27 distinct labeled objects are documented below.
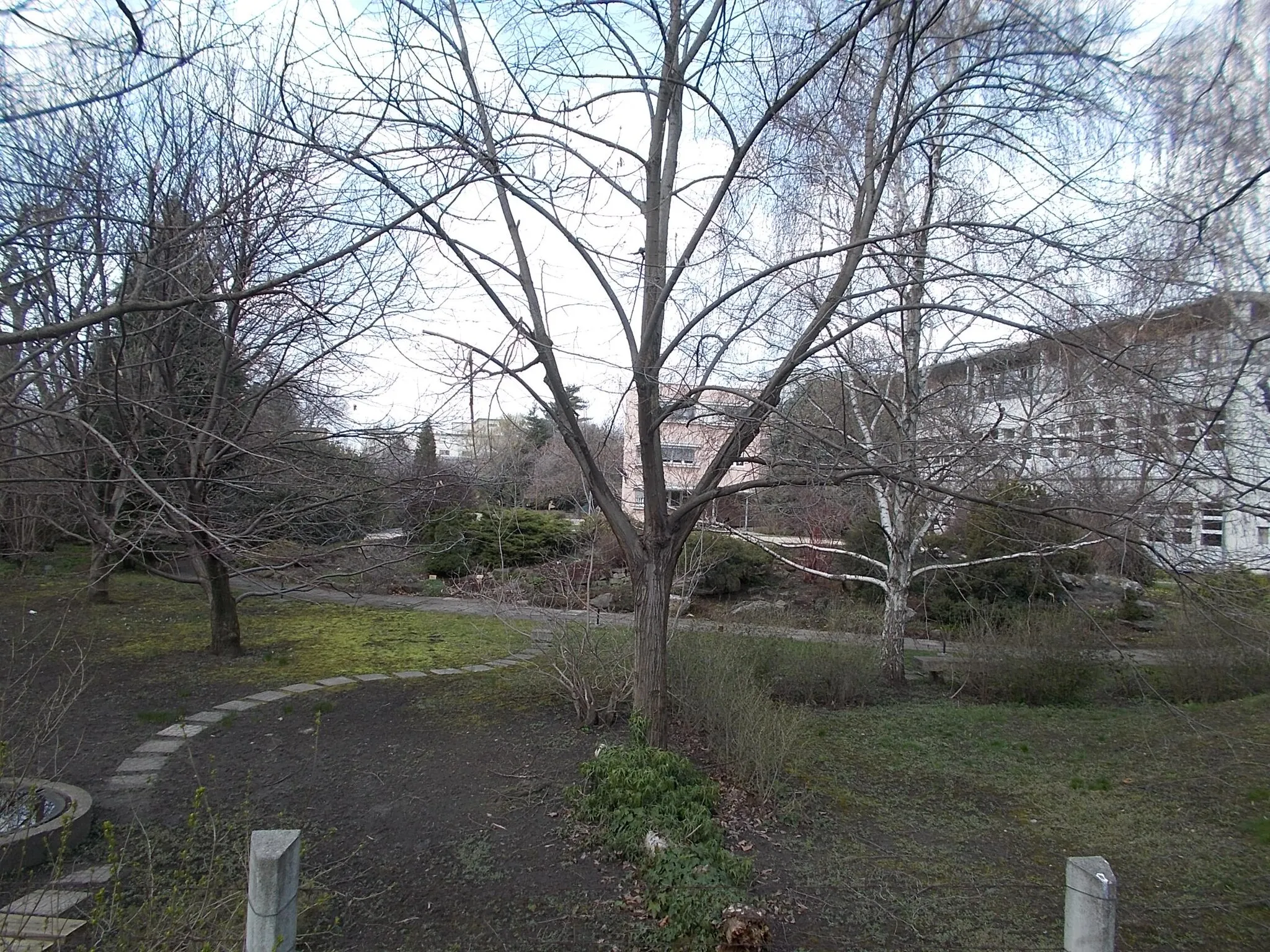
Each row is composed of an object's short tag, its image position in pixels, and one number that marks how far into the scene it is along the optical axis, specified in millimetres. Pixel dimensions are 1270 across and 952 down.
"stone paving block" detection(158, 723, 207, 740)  6383
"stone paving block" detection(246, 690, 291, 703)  7508
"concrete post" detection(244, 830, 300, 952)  2492
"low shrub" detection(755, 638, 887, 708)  9500
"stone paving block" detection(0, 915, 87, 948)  3025
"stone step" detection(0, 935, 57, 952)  2934
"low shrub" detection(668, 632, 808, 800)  5742
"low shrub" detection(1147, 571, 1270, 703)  9172
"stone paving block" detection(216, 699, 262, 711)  7191
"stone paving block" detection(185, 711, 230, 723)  6797
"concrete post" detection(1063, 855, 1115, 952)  2584
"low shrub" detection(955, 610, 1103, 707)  9922
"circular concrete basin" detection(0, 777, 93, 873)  3518
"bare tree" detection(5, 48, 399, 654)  4598
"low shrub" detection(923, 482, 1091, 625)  11148
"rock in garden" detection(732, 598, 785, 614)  13891
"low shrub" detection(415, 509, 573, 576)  12891
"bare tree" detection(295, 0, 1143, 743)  4754
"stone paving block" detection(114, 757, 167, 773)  5559
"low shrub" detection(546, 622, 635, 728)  7129
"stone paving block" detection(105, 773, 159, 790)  5262
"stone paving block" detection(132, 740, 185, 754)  5970
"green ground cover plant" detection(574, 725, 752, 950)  3783
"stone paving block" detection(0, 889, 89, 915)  3334
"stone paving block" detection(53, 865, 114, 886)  3914
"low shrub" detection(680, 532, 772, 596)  16406
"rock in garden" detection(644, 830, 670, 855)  4391
